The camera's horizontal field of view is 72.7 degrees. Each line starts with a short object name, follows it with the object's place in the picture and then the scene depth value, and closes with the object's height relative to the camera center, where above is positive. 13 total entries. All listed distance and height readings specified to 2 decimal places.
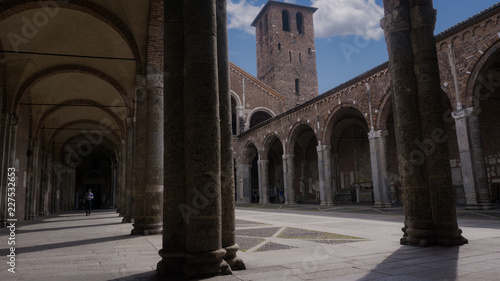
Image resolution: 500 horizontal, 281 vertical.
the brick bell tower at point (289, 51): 38.53 +15.81
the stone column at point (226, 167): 3.74 +0.25
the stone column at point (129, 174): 10.70 +0.64
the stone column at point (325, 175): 18.25 +0.58
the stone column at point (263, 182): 24.42 +0.44
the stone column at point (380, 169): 14.62 +0.64
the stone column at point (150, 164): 7.59 +0.66
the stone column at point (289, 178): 21.75 +0.58
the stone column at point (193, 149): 3.43 +0.45
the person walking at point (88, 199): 17.04 -0.18
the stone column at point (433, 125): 4.73 +0.80
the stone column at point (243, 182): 27.09 +0.57
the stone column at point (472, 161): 11.02 +0.62
